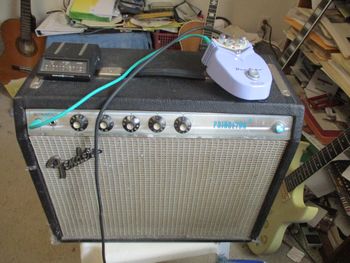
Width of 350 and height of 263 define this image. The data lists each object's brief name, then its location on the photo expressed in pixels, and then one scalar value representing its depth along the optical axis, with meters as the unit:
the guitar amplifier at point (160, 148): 0.56
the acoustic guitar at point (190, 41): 1.68
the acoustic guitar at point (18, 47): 1.80
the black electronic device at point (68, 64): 0.58
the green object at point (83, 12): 1.65
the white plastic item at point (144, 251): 0.78
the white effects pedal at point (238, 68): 0.56
